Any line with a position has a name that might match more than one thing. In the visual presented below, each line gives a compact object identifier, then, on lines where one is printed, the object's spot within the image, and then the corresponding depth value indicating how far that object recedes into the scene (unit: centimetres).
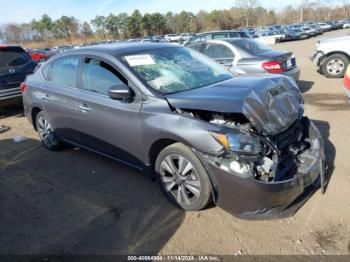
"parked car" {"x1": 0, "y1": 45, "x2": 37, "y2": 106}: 813
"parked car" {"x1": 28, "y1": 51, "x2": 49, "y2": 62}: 1947
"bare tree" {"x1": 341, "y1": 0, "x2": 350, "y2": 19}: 9741
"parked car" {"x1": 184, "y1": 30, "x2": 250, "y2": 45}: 1572
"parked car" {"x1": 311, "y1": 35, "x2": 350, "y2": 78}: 1007
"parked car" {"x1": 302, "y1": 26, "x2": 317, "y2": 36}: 4192
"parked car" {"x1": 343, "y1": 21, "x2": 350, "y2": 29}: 5545
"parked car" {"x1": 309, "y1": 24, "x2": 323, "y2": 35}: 4578
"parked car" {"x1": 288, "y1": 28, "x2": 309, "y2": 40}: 3984
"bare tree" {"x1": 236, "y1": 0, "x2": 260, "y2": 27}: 9608
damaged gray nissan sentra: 312
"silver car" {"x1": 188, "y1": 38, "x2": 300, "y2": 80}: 807
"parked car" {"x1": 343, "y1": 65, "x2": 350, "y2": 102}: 594
